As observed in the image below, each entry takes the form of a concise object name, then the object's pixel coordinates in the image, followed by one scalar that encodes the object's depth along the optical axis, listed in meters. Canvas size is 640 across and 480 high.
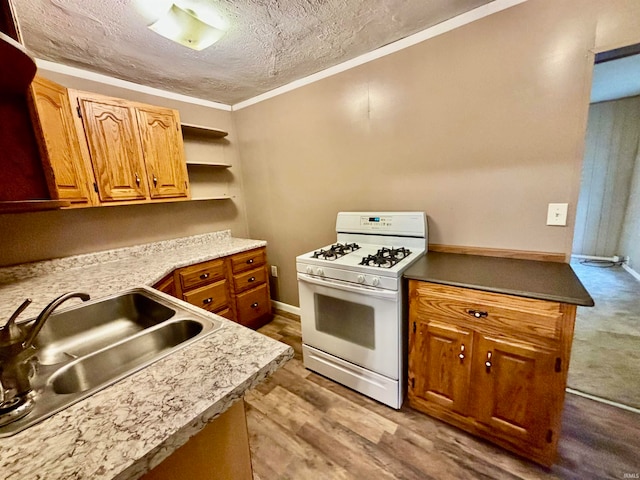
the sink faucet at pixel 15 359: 0.64
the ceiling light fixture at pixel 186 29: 1.40
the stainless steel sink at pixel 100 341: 0.68
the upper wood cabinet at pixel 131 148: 1.79
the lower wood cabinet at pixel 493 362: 1.17
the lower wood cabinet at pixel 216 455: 0.63
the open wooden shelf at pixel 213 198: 2.44
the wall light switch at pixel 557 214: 1.47
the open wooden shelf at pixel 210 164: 2.44
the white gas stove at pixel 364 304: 1.54
